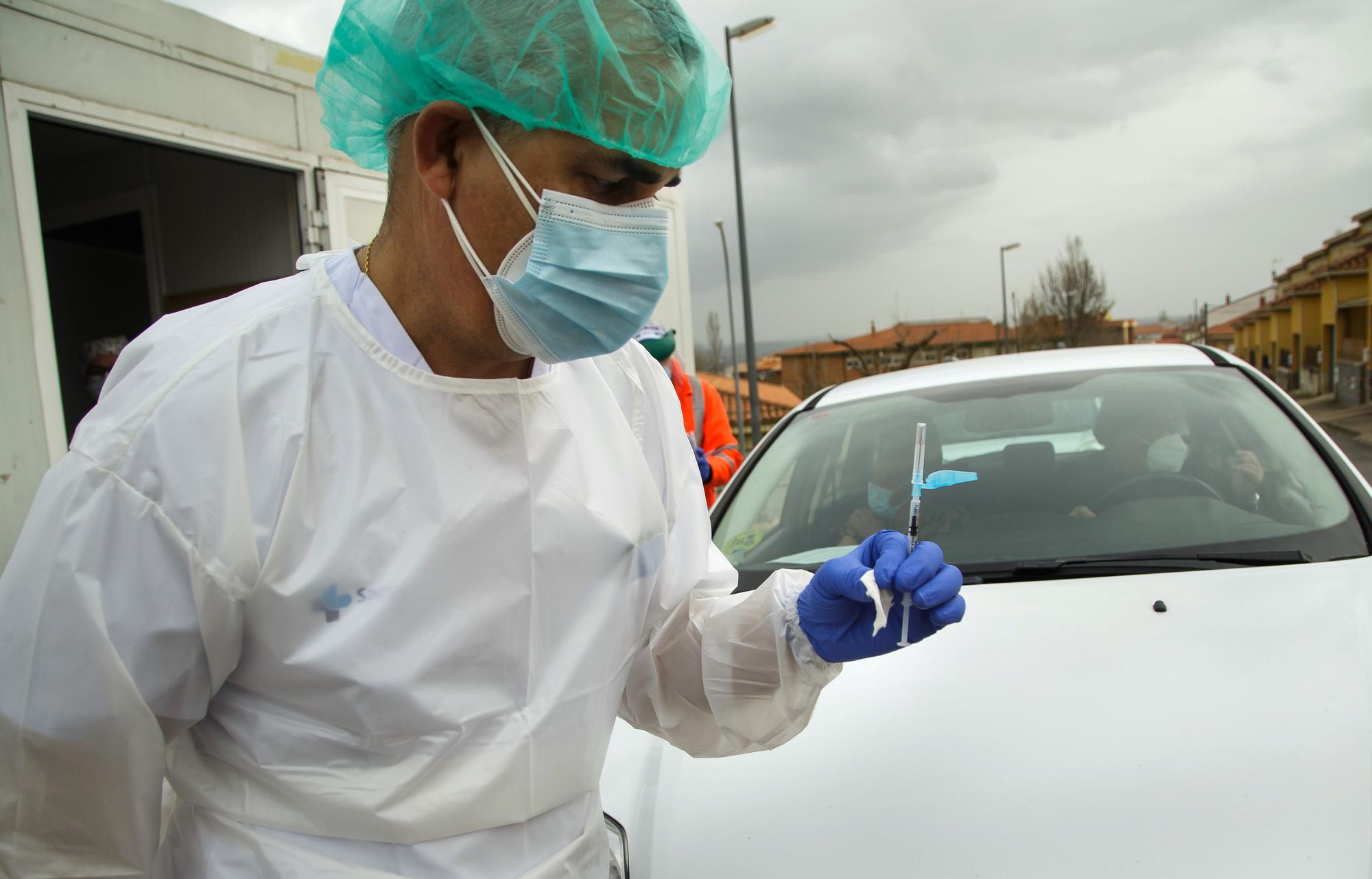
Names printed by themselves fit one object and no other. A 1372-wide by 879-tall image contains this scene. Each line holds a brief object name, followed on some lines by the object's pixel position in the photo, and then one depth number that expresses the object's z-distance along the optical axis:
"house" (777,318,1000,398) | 52.00
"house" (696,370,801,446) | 37.31
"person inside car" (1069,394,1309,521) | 2.22
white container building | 3.94
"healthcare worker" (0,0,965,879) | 0.98
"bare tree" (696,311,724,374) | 45.09
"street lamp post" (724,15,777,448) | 11.49
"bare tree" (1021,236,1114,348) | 42.34
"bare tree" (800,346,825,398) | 38.12
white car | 1.38
